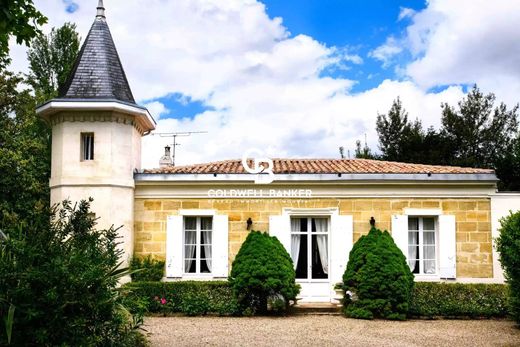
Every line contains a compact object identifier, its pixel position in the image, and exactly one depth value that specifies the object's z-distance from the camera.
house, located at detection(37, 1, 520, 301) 13.51
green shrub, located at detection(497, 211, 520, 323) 10.48
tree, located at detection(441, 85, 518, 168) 28.72
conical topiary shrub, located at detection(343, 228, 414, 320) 11.87
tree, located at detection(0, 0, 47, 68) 6.83
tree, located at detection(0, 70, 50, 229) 18.34
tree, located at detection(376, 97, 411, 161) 30.28
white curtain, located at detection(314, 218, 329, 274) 13.89
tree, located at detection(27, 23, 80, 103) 23.73
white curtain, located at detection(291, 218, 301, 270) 13.91
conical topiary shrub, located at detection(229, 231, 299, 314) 12.01
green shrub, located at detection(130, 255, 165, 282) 13.45
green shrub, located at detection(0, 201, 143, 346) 5.31
